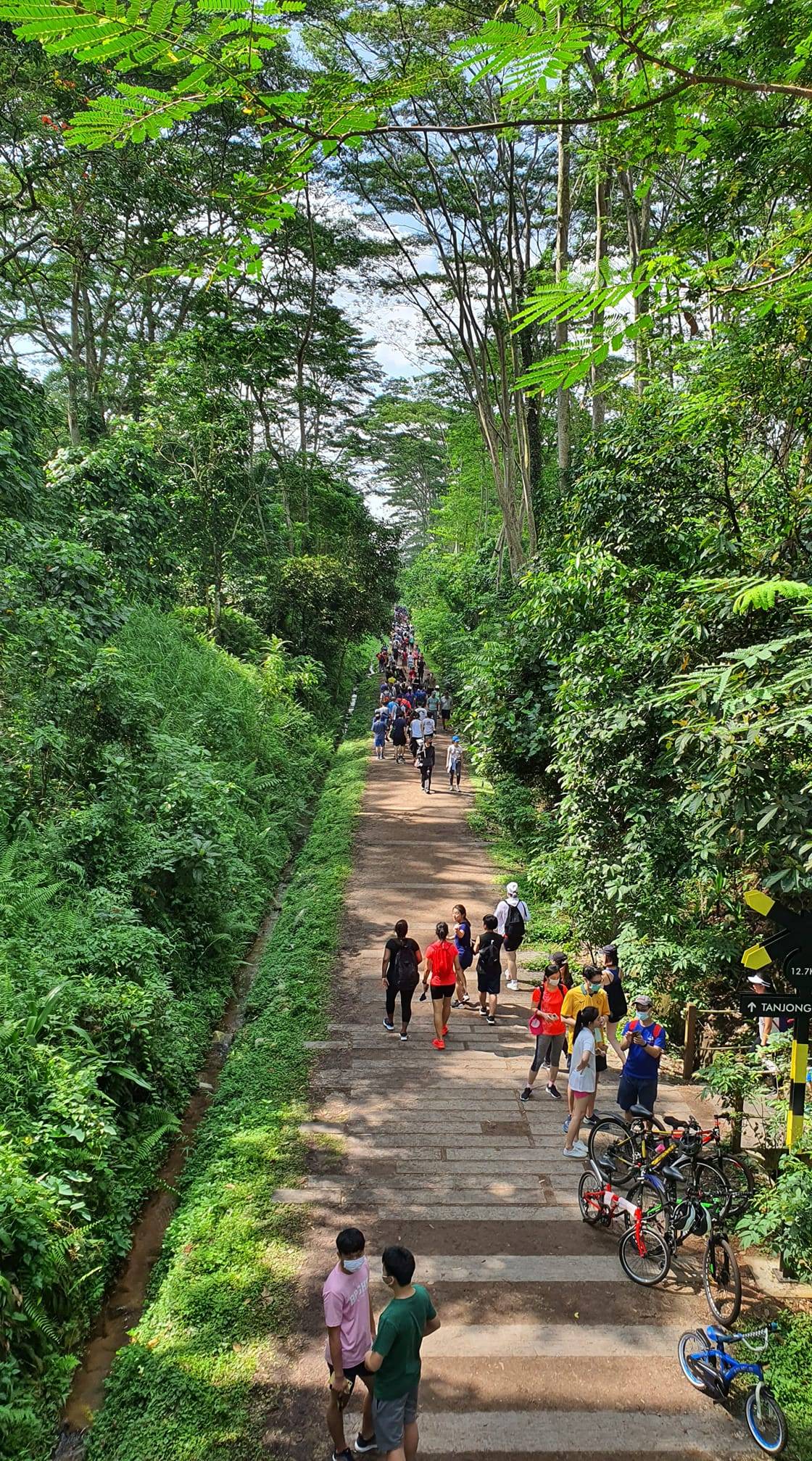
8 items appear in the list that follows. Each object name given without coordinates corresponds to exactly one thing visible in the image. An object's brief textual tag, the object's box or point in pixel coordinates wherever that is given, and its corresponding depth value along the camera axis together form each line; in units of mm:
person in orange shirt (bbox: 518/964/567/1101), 6957
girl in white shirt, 6027
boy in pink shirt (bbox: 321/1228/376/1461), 3834
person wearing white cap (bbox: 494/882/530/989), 8938
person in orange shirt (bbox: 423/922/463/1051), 7945
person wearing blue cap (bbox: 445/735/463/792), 17953
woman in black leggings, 8031
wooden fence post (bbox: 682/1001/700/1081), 7375
